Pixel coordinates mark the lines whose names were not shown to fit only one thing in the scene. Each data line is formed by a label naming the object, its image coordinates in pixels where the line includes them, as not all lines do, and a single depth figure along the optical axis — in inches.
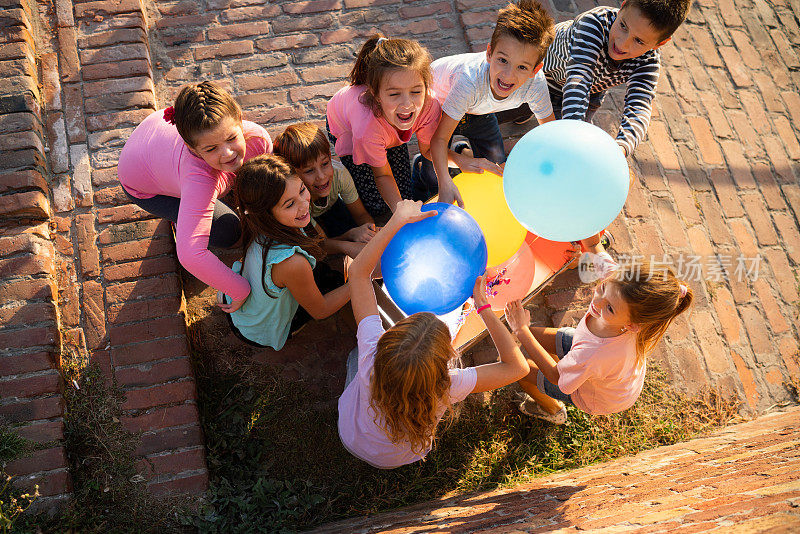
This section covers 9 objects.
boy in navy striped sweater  102.4
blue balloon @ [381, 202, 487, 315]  86.4
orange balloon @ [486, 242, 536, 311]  103.0
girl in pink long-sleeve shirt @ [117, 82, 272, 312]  92.7
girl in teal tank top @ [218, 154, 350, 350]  93.7
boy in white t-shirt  100.5
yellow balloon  101.1
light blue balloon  84.9
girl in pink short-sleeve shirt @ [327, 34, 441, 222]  99.4
